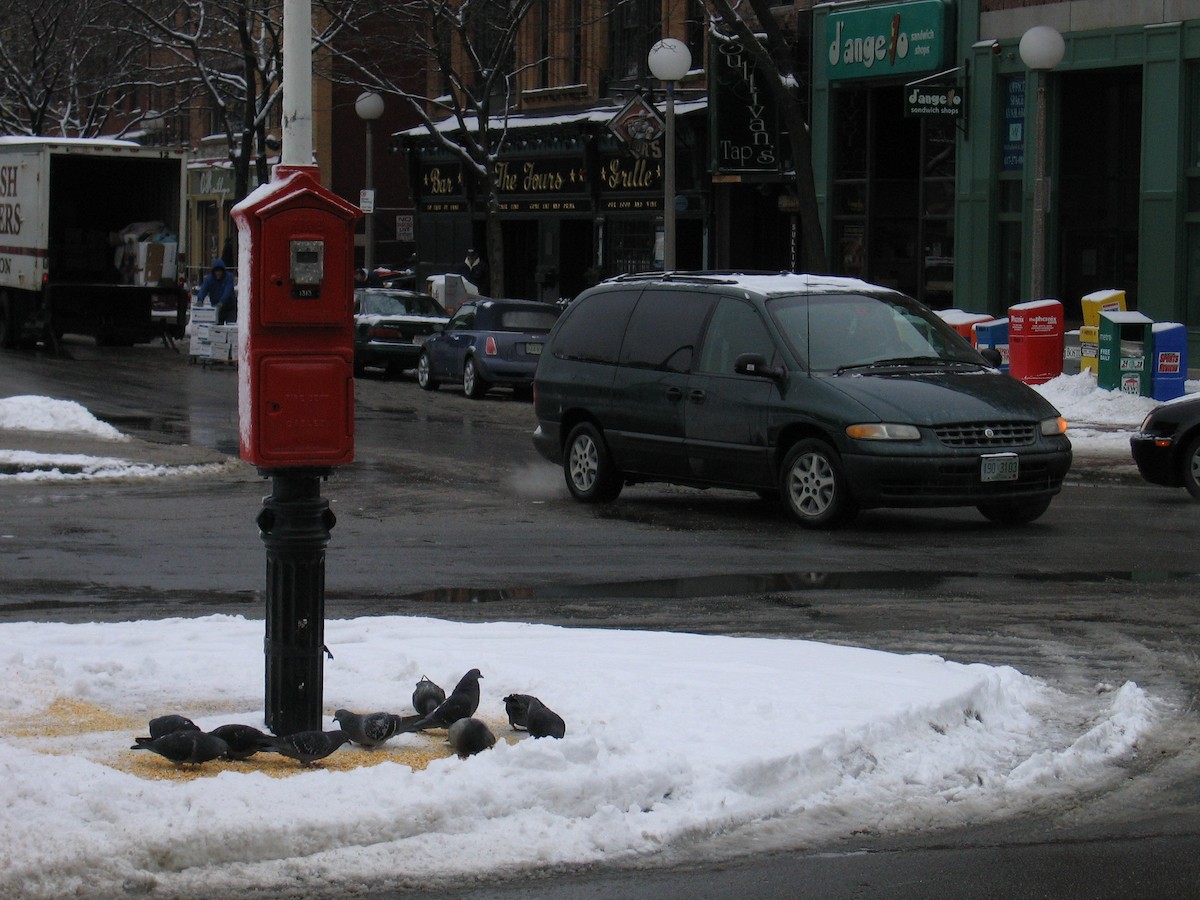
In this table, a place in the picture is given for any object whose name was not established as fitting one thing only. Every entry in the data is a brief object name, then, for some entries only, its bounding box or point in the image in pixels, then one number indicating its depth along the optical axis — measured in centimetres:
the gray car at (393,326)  5364
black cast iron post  1087
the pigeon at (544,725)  1088
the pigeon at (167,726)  1061
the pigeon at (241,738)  1045
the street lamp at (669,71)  4737
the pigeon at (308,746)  1039
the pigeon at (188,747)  1022
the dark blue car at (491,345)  4673
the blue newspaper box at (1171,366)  3854
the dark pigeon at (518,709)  1113
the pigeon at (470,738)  1074
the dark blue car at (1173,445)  2571
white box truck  5975
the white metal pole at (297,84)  1090
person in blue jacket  5661
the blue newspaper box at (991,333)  4417
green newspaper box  3887
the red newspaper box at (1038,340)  4192
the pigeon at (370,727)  1087
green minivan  2235
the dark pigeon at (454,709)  1120
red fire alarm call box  1056
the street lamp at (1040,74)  4140
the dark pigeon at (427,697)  1165
